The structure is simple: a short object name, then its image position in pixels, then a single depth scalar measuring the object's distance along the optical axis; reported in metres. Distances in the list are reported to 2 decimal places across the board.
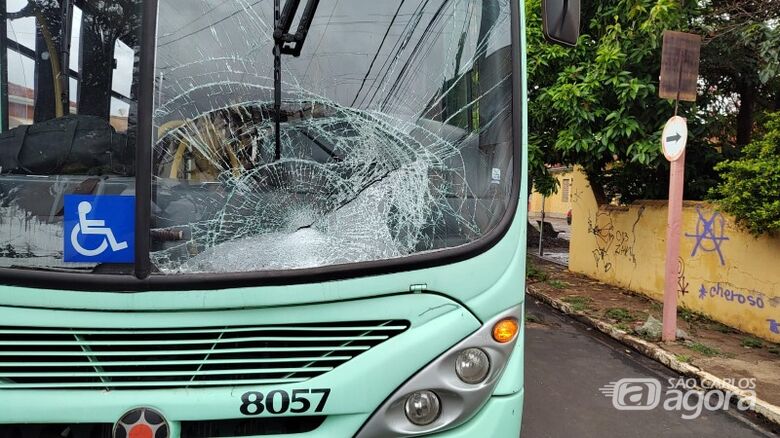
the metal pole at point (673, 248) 5.20
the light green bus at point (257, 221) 1.52
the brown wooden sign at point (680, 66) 5.15
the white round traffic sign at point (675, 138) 5.08
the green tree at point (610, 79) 5.92
